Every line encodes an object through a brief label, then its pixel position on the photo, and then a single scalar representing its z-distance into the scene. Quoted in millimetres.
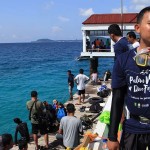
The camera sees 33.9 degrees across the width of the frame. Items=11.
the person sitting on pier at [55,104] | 11546
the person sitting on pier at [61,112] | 9986
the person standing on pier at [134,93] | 2105
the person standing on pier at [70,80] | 15588
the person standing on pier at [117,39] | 4017
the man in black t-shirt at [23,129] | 8400
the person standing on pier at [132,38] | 5725
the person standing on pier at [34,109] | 7644
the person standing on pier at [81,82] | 13823
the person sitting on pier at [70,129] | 5939
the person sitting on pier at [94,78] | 20820
